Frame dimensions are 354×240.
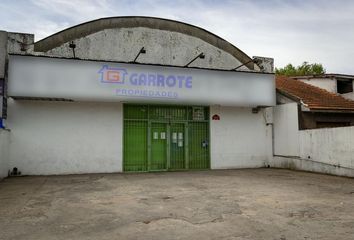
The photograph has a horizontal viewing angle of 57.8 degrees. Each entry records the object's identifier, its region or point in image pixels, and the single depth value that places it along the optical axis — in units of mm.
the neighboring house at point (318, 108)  14352
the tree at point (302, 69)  41469
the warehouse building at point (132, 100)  12344
